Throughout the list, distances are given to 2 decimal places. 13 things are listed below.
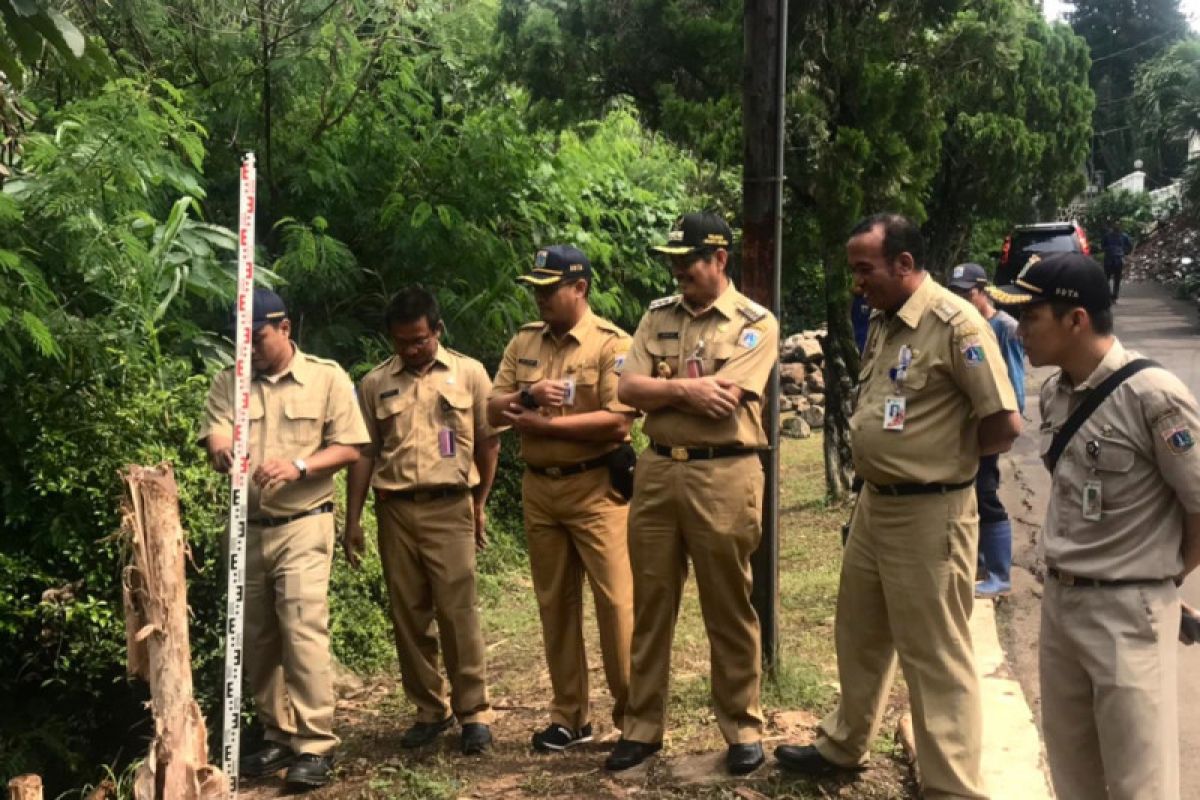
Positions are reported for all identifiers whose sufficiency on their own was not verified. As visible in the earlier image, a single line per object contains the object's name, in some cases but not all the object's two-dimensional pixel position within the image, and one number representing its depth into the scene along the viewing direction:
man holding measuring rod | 4.93
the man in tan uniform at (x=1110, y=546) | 3.22
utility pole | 5.24
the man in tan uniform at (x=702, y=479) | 4.48
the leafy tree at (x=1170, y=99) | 28.97
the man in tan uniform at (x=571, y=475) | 4.95
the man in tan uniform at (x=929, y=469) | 3.99
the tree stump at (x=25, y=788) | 3.06
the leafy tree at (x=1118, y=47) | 51.16
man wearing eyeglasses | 5.20
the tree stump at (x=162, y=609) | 3.60
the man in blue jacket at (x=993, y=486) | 6.84
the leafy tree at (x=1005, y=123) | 9.70
